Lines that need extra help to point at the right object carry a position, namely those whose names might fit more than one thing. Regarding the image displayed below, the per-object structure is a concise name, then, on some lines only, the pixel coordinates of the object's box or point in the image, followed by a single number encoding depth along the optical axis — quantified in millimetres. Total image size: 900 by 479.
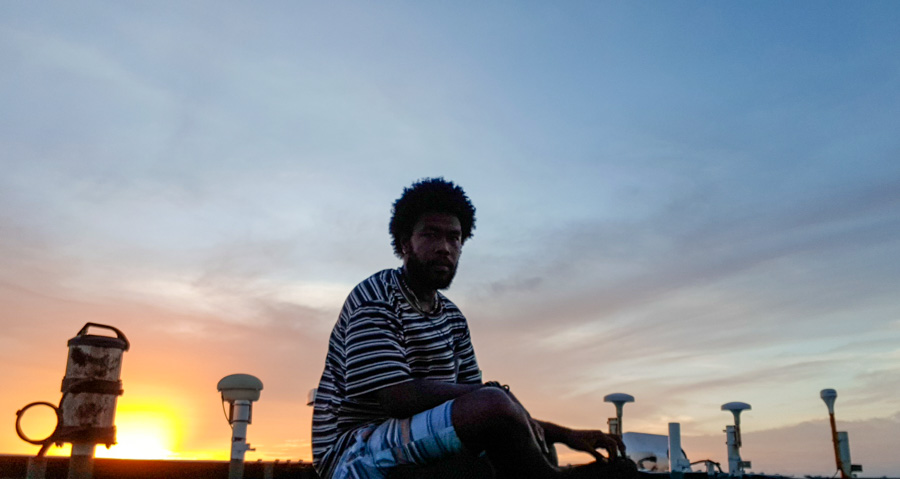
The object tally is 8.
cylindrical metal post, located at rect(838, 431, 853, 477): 9785
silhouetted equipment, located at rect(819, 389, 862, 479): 9812
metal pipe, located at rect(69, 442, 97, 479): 5434
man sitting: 2449
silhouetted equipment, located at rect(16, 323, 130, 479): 5426
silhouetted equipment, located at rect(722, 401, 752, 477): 9156
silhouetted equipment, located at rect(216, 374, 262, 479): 6871
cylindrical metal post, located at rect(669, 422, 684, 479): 7980
